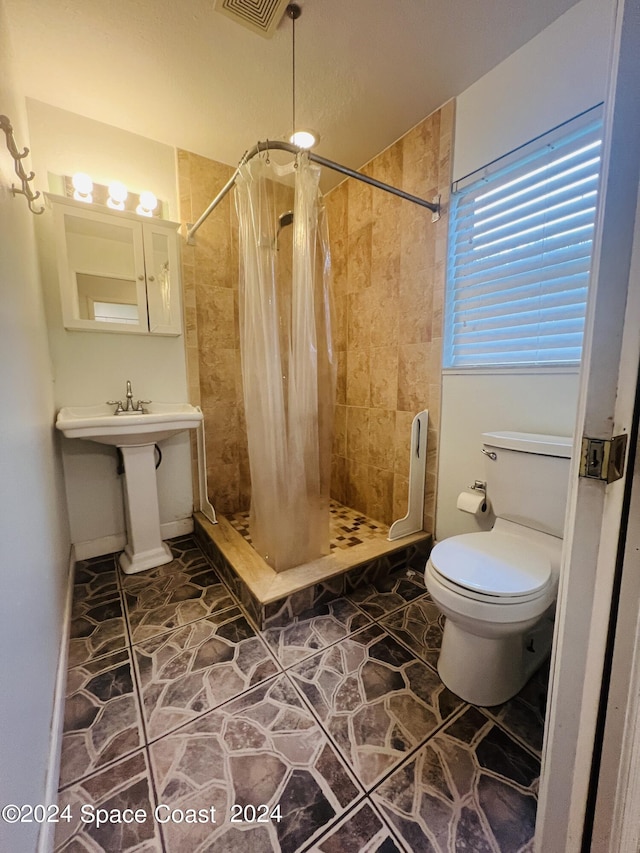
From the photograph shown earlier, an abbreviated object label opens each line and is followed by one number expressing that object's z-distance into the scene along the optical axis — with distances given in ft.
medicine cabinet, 6.17
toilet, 3.52
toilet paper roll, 5.16
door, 1.56
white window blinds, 4.35
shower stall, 4.91
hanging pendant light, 5.35
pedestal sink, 5.87
